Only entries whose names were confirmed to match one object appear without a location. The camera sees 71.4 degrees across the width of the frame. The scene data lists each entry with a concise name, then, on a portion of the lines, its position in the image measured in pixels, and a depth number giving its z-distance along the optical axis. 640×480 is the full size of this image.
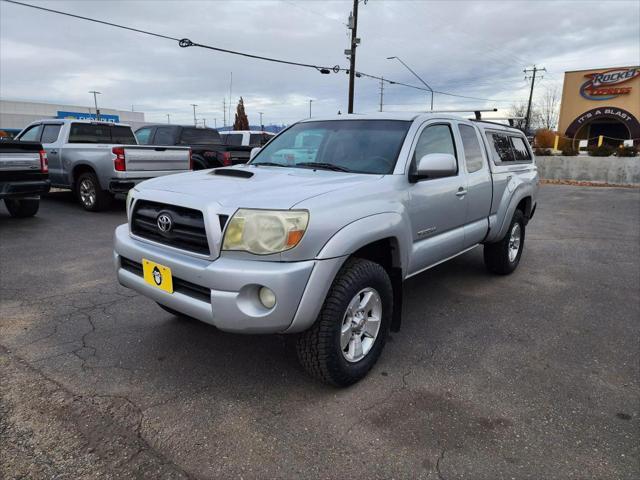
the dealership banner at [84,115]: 59.34
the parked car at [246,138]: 14.30
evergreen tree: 63.66
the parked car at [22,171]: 7.02
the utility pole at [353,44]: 20.14
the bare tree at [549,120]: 67.25
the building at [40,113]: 60.00
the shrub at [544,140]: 23.19
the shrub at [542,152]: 20.53
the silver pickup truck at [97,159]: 8.44
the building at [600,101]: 27.33
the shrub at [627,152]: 18.23
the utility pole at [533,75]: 49.44
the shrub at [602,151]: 18.61
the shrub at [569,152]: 19.56
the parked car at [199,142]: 10.88
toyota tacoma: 2.41
